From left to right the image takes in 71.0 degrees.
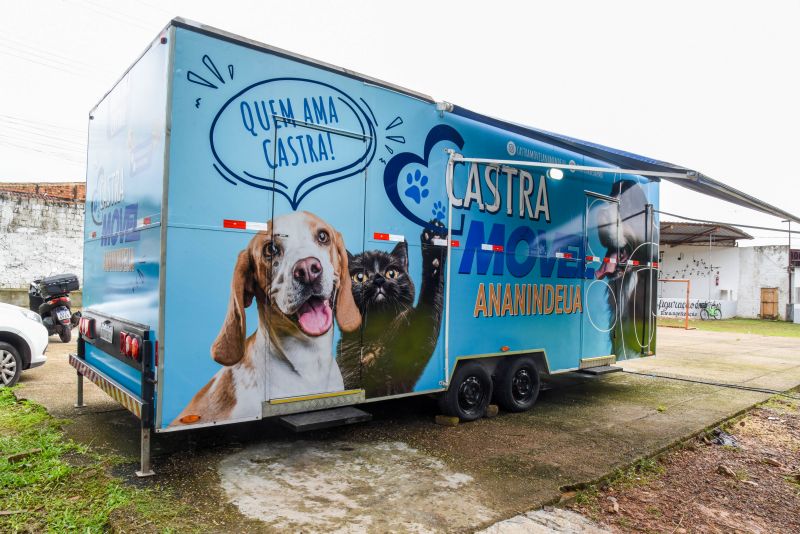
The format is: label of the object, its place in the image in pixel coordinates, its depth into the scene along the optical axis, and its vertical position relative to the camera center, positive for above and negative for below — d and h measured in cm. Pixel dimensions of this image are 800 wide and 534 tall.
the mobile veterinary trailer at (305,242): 403 +21
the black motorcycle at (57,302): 929 -78
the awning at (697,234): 2614 +219
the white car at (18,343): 674 -107
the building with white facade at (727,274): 2825 +30
